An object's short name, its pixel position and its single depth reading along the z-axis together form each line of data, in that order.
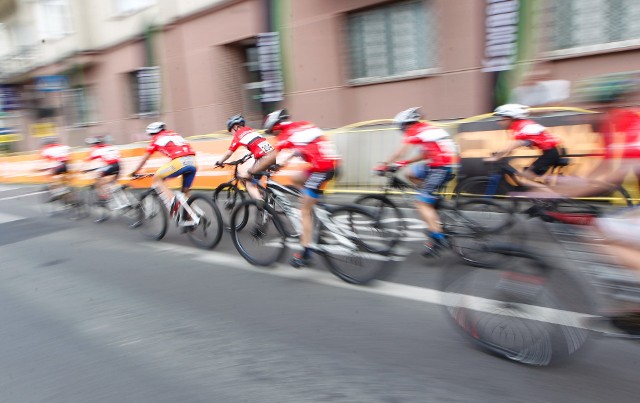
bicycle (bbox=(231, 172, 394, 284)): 4.63
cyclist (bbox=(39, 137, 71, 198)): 9.68
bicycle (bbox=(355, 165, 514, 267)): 4.82
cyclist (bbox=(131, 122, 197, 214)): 6.56
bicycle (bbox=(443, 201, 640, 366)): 2.75
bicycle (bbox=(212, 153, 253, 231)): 6.92
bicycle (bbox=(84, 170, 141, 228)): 8.09
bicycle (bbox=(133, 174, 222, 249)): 6.29
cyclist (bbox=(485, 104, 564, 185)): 5.61
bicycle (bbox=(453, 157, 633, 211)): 5.67
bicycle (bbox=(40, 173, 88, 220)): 9.45
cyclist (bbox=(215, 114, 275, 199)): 6.73
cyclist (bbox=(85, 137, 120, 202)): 8.62
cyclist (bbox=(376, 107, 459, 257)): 5.02
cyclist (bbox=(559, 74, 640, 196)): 2.98
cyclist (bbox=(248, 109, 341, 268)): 4.80
